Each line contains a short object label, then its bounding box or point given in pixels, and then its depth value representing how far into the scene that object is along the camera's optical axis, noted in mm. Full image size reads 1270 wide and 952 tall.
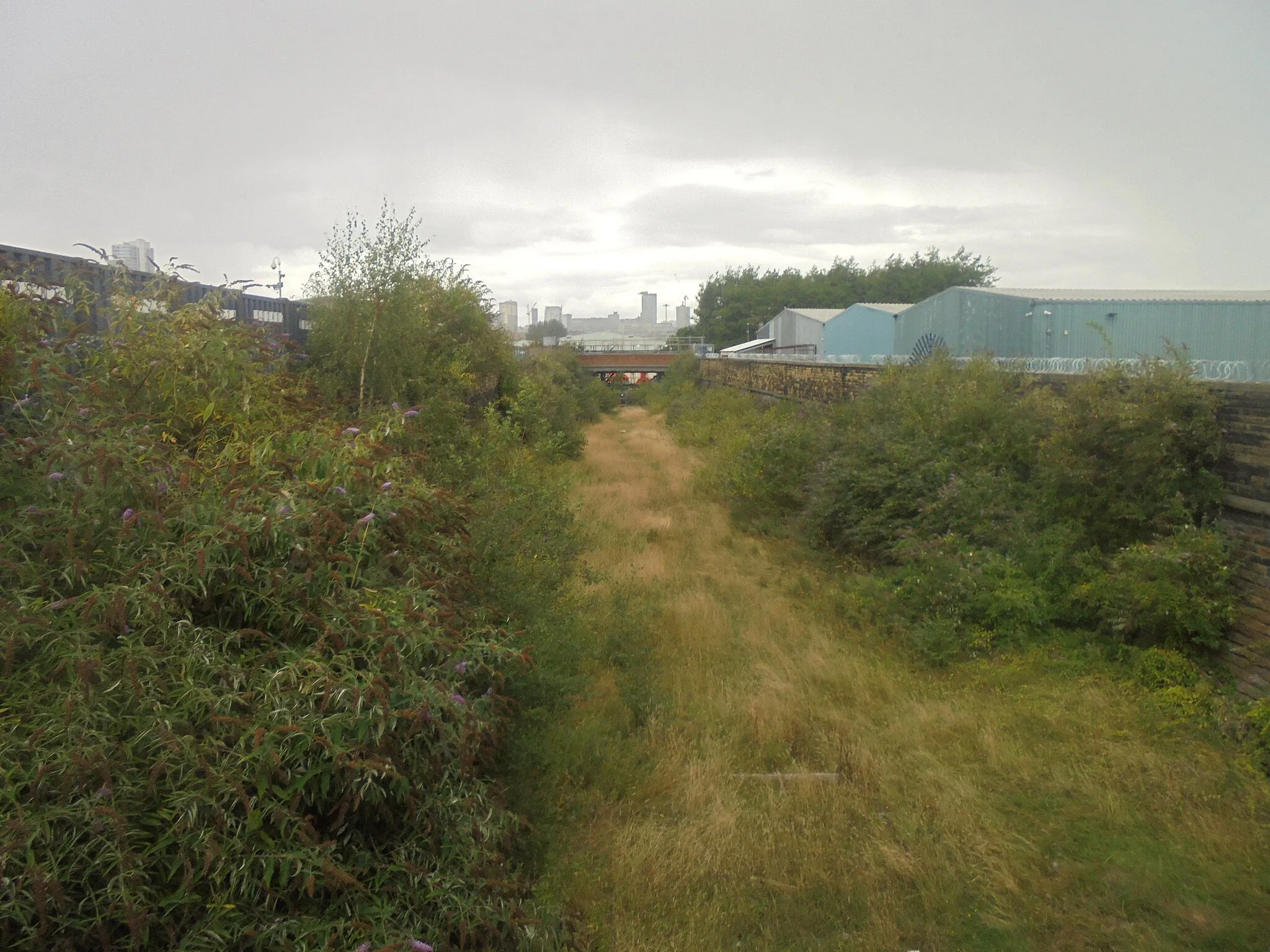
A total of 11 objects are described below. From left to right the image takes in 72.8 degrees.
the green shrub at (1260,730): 5781
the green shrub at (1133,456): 7707
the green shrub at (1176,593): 6922
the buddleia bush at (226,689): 2688
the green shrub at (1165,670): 6883
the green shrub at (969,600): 8289
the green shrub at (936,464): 10023
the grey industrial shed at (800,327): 42281
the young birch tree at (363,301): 10742
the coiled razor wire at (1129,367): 7953
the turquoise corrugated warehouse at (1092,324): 12547
